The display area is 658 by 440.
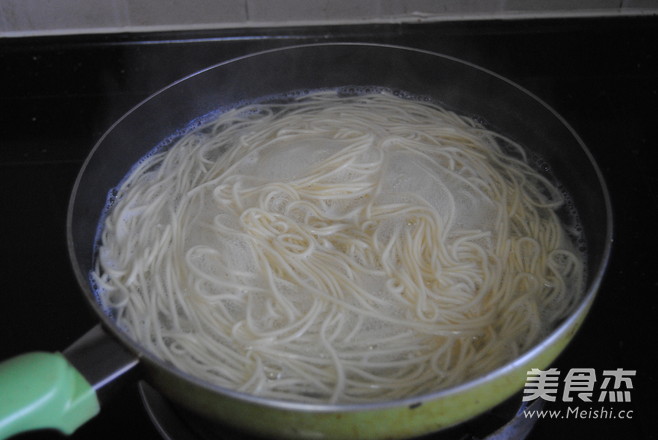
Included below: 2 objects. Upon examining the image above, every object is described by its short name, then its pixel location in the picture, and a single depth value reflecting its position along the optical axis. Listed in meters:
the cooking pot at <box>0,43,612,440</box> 0.38
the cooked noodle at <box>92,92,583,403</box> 0.46
